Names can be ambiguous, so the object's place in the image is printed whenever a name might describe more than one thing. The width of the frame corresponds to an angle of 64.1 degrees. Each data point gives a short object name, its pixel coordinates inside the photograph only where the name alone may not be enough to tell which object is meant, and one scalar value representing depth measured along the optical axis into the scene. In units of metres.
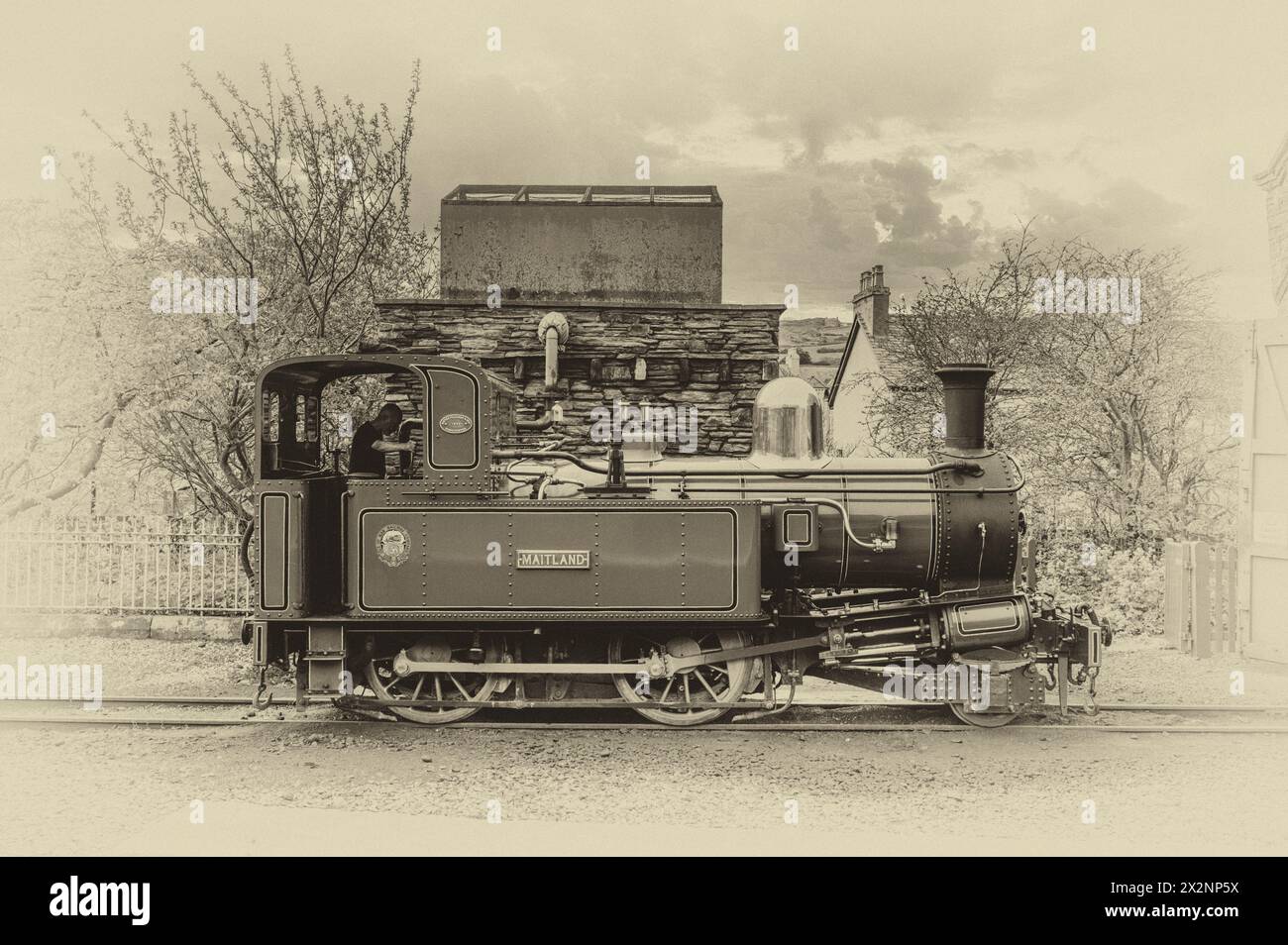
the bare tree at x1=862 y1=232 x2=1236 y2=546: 12.19
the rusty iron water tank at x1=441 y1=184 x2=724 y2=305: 11.17
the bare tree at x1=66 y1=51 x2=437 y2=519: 10.25
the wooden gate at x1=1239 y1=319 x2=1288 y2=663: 9.21
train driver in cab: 6.89
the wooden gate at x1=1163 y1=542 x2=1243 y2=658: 9.62
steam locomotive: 6.40
